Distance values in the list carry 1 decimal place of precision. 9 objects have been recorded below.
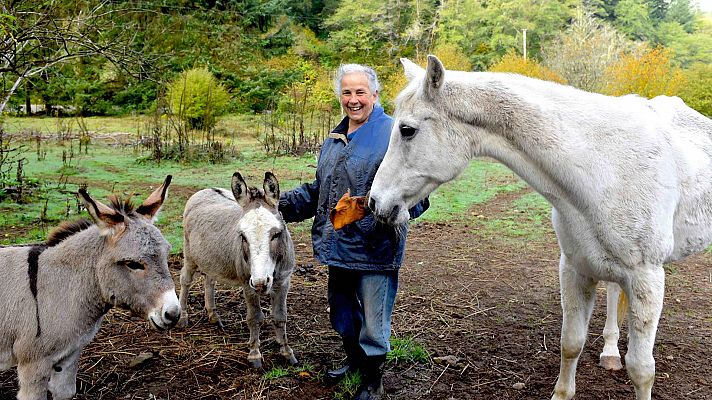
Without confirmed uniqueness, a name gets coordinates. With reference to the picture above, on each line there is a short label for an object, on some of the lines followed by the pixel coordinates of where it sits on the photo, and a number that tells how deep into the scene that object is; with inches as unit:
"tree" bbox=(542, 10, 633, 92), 1017.5
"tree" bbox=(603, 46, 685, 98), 938.7
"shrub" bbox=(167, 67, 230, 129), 754.8
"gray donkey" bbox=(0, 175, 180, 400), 125.6
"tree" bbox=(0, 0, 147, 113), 245.6
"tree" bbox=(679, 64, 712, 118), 927.0
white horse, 114.0
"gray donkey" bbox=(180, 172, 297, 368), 151.0
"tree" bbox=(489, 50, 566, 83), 1080.8
